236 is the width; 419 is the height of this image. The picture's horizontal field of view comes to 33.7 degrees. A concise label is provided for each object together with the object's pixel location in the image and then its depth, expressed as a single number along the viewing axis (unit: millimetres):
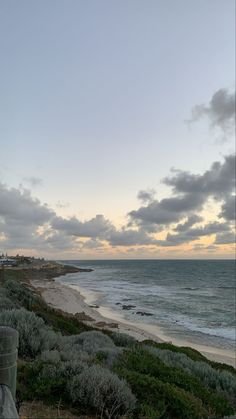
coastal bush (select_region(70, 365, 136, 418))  5402
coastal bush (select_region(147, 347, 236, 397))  8516
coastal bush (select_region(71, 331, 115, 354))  8727
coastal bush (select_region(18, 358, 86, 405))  5543
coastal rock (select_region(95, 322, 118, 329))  26109
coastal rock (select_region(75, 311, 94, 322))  27941
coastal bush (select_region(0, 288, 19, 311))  11766
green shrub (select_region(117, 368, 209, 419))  5801
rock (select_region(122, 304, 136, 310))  39375
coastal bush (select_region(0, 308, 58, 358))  7938
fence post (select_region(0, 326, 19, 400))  3832
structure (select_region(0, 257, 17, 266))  119712
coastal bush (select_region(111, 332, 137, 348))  11884
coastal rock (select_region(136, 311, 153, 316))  35619
